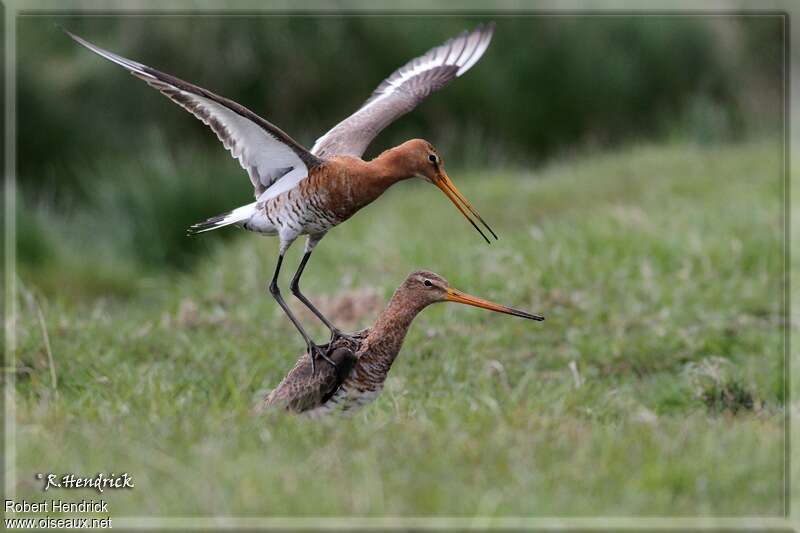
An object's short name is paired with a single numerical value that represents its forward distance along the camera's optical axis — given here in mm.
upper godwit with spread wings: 11359
